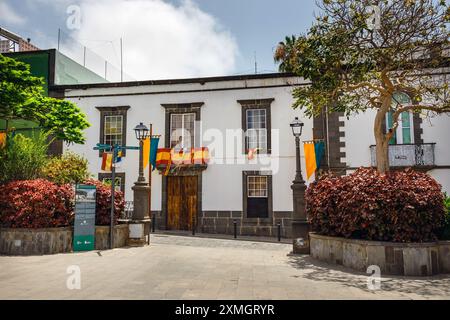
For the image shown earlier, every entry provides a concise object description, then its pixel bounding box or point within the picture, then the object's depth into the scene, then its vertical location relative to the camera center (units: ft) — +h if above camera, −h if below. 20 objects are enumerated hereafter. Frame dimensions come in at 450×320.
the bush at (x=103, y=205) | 36.37 -0.80
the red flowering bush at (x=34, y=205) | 32.40 -0.71
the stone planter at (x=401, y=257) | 25.41 -4.50
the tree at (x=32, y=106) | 37.86 +10.99
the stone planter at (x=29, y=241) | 31.94 -4.05
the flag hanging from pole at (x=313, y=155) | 50.29 +6.05
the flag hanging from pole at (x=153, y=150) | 53.11 +7.21
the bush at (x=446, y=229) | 27.76 -2.61
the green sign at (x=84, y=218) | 33.17 -1.99
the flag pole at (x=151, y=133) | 54.21 +10.01
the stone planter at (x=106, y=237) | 34.94 -4.08
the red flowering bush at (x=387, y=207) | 26.02 -0.80
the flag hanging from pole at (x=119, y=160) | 55.16 +6.05
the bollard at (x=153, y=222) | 53.86 -3.88
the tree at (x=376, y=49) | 30.78 +13.60
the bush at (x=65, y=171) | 38.47 +3.00
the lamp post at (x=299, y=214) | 35.17 -1.79
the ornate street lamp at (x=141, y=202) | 38.48 -0.54
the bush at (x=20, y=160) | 36.45 +3.97
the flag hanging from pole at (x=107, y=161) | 55.83 +5.82
